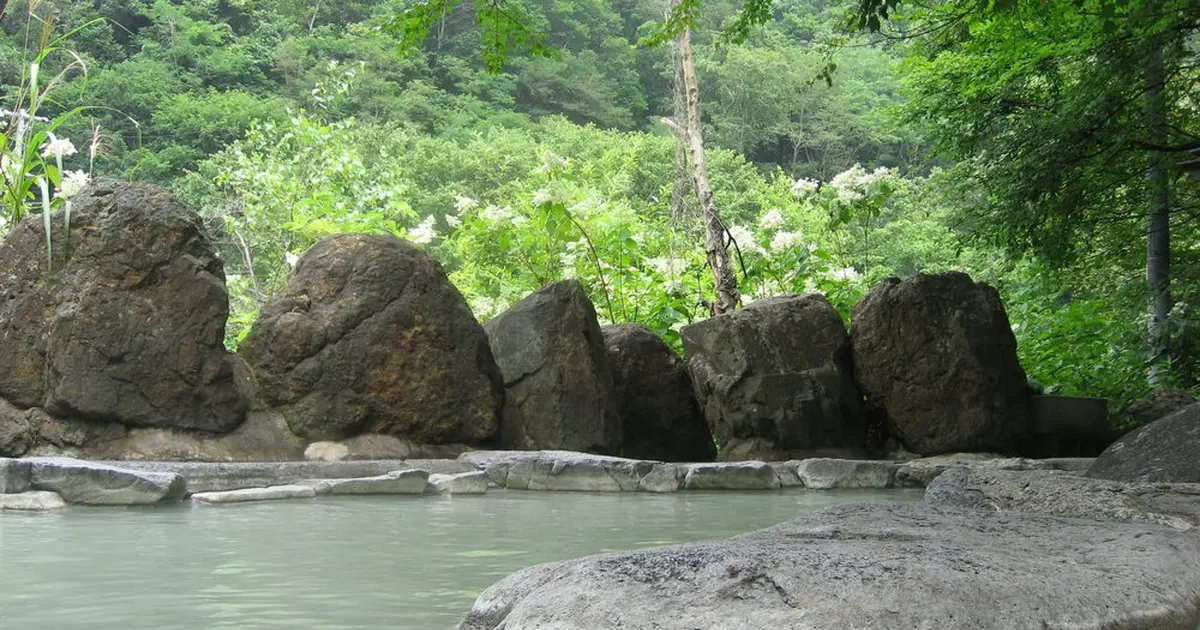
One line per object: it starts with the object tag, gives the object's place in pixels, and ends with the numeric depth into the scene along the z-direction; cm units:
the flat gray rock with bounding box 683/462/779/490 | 806
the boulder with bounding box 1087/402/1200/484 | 527
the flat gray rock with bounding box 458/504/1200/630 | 261
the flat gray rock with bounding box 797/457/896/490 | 854
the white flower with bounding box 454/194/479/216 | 1312
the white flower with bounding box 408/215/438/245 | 1183
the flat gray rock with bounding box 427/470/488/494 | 753
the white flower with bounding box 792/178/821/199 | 1266
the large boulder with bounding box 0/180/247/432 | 776
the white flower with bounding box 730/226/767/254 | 1288
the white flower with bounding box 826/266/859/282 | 1272
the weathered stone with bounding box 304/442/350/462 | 823
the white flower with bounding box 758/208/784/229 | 1280
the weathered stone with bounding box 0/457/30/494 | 622
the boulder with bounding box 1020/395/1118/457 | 1025
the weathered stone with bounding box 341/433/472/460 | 834
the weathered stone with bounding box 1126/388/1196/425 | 991
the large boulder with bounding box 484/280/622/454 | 899
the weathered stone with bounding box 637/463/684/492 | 794
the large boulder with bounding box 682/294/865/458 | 968
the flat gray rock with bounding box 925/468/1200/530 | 443
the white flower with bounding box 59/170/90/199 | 977
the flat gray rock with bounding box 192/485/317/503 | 663
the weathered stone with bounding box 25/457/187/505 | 634
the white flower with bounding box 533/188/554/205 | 1134
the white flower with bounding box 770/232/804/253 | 1272
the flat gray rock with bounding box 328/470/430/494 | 723
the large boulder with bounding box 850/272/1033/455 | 980
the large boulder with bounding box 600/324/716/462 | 1011
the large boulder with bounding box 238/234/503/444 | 848
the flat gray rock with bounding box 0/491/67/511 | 607
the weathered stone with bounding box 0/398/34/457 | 751
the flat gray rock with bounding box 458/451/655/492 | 789
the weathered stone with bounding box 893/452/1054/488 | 854
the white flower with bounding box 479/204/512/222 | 1243
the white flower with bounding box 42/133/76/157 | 889
